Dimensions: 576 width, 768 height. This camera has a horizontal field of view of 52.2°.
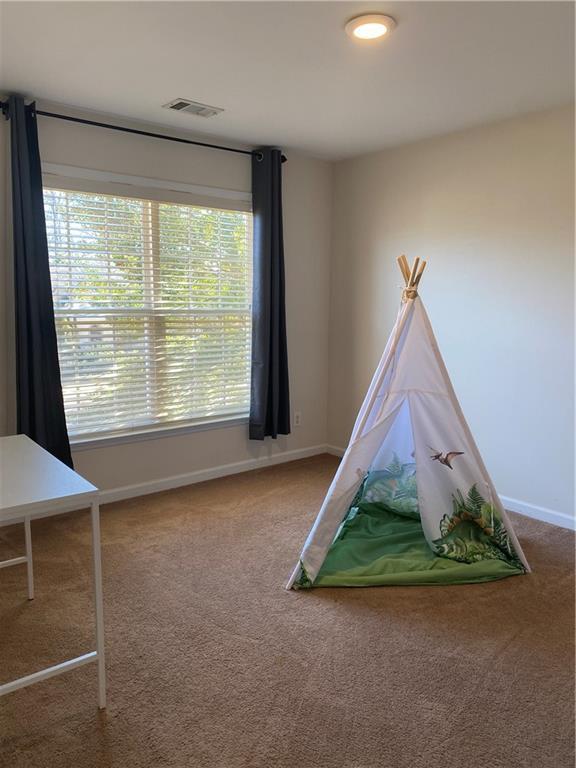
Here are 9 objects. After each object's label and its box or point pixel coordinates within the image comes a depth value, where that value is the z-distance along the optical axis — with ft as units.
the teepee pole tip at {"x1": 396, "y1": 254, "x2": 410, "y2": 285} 9.84
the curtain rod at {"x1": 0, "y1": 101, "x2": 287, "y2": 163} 10.97
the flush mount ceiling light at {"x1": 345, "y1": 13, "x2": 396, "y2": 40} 7.43
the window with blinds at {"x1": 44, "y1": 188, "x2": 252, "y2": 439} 11.84
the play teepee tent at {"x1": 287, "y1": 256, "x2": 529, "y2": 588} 9.50
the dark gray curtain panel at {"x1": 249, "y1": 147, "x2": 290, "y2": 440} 14.06
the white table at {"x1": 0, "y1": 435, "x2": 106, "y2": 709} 5.71
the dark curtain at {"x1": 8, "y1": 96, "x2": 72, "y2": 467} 10.53
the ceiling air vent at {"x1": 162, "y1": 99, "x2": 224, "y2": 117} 10.91
